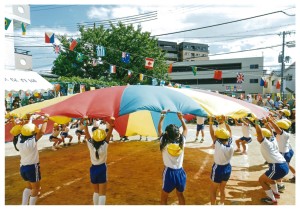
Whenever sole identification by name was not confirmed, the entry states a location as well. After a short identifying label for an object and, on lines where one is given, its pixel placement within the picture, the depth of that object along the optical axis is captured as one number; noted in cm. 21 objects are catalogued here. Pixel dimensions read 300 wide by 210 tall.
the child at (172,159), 375
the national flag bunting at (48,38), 1046
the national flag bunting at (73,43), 1192
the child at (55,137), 908
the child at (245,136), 797
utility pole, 2048
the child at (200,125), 1028
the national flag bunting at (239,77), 1788
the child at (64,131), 980
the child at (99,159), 401
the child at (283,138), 536
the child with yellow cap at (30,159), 423
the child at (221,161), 422
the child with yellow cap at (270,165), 450
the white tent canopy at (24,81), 1256
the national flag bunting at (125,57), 1498
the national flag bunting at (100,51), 1376
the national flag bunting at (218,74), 1617
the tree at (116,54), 2602
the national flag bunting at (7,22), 855
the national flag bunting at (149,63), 1555
